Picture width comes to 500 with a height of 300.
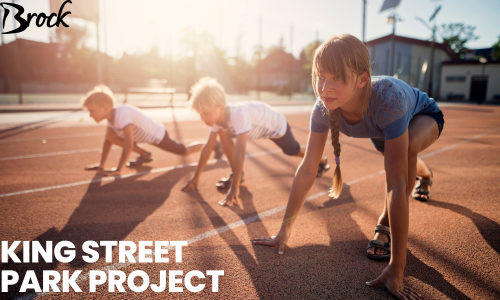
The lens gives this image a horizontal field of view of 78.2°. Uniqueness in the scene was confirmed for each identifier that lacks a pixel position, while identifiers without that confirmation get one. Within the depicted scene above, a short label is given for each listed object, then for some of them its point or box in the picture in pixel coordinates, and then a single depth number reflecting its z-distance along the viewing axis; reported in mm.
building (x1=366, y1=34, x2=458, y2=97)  38156
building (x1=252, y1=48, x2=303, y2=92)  56062
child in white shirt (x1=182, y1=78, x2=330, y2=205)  3631
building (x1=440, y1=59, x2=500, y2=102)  38500
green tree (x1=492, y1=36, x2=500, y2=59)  54625
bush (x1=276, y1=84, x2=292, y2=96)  40062
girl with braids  1907
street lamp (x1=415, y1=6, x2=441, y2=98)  28378
